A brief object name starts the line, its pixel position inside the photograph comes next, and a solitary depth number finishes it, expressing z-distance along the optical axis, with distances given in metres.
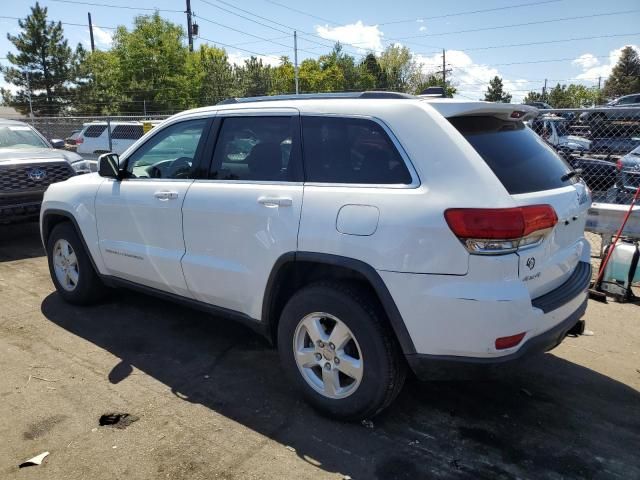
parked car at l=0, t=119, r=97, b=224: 7.05
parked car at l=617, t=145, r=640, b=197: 7.27
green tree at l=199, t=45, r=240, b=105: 46.66
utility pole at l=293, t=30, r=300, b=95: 56.31
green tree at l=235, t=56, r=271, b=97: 50.09
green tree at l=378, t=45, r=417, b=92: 81.31
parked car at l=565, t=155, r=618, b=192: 8.48
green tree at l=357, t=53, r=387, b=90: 77.31
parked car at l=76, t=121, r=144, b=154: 17.09
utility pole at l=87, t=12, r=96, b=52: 51.13
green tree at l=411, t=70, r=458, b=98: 79.69
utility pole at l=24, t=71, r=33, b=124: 45.31
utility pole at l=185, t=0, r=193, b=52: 42.31
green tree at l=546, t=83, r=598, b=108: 62.12
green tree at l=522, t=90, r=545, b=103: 67.25
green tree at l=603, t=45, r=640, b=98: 70.38
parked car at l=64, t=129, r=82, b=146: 18.78
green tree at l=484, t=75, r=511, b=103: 80.34
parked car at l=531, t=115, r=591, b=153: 9.45
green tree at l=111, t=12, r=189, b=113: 41.91
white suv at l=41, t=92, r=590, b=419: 2.53
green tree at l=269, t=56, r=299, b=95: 56.56
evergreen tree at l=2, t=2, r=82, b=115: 44.59
